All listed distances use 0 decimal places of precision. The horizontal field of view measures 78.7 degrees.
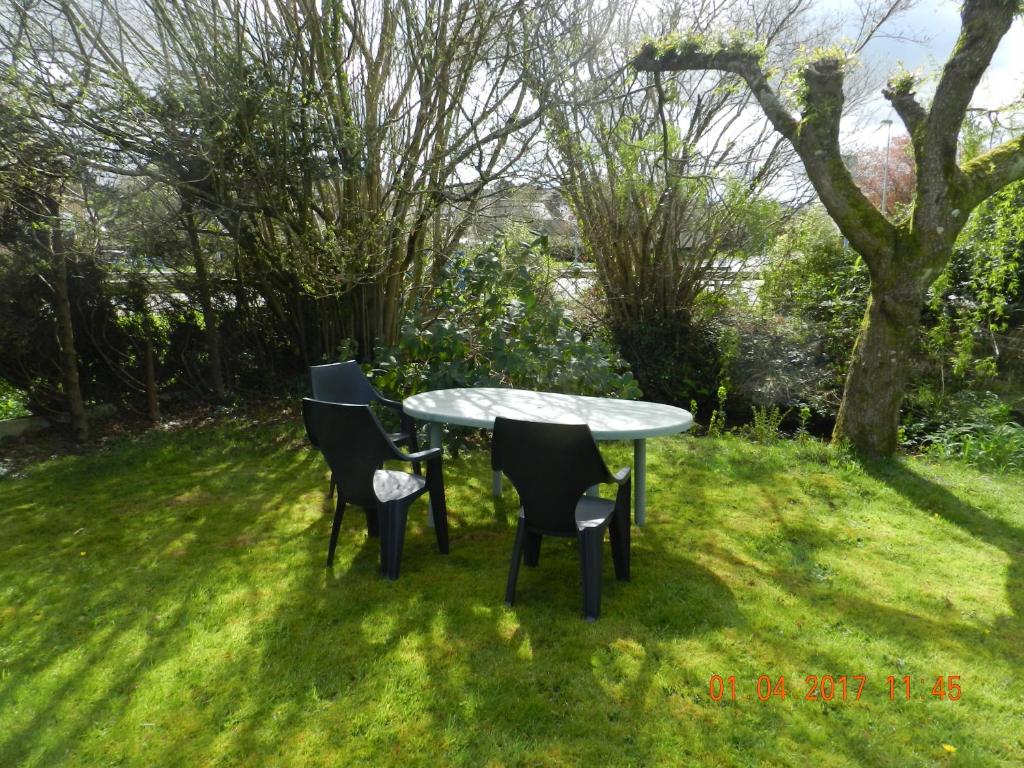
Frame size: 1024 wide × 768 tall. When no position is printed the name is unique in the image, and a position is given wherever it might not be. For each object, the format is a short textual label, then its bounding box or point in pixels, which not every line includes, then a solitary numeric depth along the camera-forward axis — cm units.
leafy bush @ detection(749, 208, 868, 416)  677
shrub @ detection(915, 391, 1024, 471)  504
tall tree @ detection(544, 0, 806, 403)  646
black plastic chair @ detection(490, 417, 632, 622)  250
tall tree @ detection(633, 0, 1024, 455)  411
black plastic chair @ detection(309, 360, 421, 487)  386
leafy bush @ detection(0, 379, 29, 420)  540
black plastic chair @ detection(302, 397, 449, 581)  283
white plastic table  311
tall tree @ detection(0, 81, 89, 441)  386
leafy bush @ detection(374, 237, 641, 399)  500
